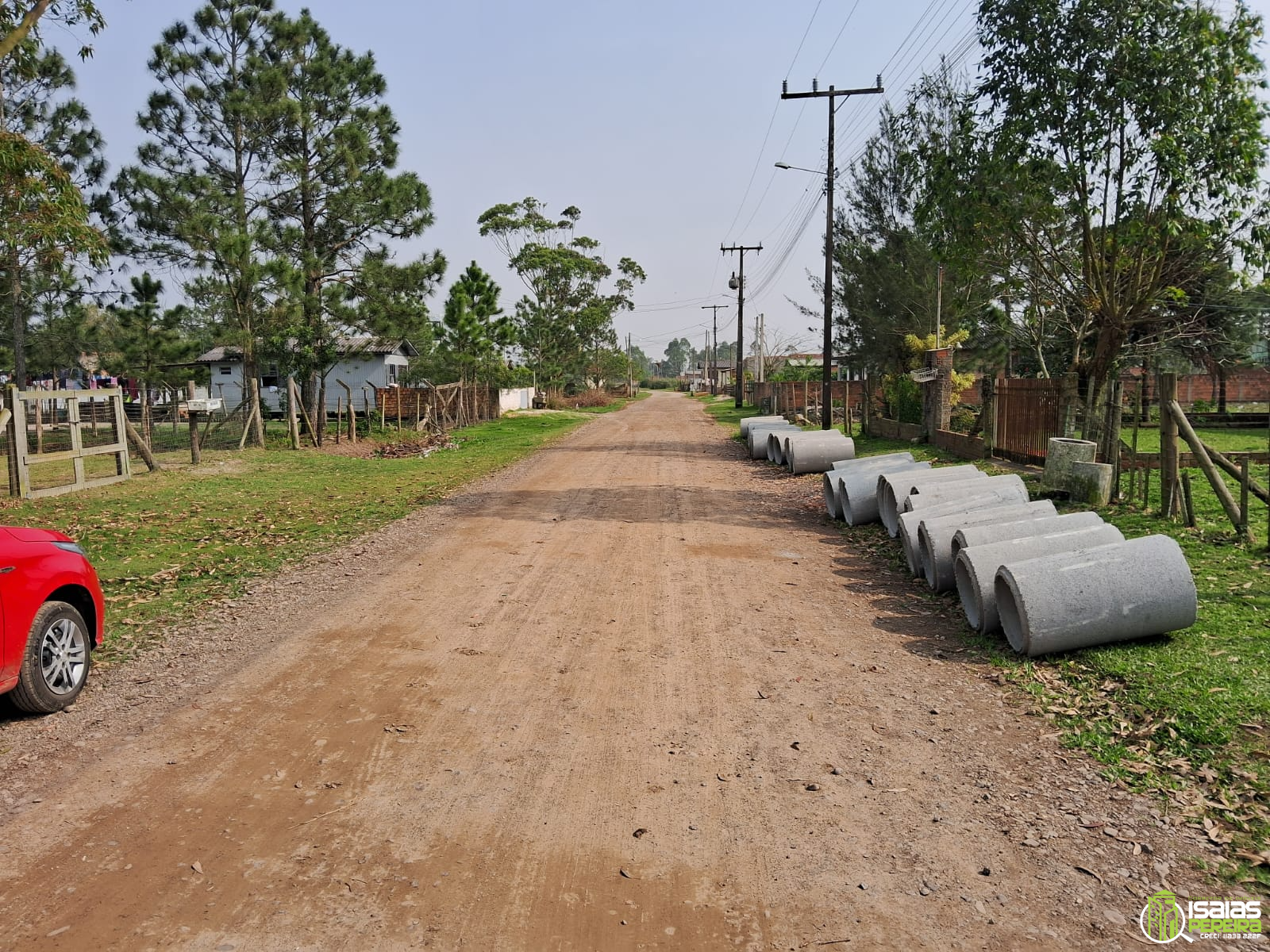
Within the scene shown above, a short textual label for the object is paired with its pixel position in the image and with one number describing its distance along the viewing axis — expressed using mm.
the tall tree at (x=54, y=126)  24672
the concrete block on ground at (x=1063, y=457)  11586
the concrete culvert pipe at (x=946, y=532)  8039
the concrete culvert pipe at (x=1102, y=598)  6113
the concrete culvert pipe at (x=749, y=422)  22938
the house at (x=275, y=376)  49625
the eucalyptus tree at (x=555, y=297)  59281
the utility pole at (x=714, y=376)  98388
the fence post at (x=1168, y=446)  10031
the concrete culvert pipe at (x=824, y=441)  17016
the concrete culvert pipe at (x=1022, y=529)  7355
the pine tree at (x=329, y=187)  26484
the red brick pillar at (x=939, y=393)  20891
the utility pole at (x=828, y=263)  24156
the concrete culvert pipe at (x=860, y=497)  11531
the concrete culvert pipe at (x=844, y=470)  12172
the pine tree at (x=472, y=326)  40844
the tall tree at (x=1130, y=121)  10609
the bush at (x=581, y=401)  59781
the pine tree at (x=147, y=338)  30281
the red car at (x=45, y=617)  5102
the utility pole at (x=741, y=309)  53875
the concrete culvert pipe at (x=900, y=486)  10258
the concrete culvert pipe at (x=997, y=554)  6758
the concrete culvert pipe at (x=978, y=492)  9320
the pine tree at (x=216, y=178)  23719
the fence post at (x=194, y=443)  19875
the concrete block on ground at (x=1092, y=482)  11195
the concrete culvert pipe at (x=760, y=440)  20203
